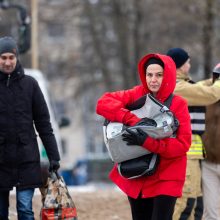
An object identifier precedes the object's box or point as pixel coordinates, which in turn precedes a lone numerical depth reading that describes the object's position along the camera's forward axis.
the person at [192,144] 15.31
